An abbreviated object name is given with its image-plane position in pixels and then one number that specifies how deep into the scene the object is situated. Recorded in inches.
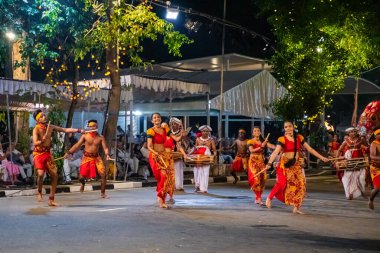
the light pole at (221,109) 882.6
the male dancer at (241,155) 770.2
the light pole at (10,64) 784.4
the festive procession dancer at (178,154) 627.2
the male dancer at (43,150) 520.1
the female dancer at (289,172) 475.8
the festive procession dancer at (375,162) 497.0
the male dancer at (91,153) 574.9
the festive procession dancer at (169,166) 506.3
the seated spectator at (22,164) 698.8
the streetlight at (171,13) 789.9
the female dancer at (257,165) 542.9
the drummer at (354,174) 593.6
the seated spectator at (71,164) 723.0
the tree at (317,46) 807.7
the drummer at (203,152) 651.5
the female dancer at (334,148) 770.3
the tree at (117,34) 692.1
